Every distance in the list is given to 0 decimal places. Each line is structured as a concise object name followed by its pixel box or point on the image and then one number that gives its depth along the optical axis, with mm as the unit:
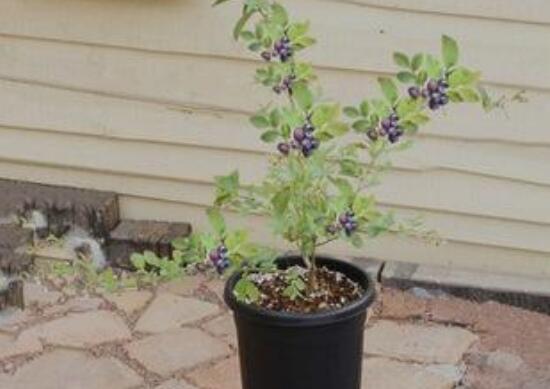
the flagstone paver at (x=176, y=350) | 3340
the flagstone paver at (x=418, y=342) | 3395
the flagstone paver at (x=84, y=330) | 3471
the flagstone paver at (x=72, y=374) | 3238
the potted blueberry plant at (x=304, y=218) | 2580
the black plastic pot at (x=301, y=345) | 2682
